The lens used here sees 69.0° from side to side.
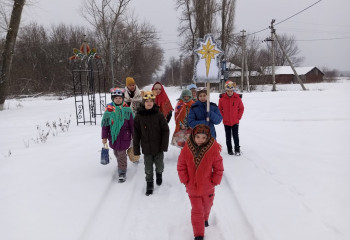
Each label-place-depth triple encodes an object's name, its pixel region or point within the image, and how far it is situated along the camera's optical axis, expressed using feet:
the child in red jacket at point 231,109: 18.79
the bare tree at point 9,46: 49.34
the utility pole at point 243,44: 100.03
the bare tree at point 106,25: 85.51
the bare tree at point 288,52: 234.17
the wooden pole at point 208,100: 14.58
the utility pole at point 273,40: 80.42
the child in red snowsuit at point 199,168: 9.27
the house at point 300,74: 191.52
